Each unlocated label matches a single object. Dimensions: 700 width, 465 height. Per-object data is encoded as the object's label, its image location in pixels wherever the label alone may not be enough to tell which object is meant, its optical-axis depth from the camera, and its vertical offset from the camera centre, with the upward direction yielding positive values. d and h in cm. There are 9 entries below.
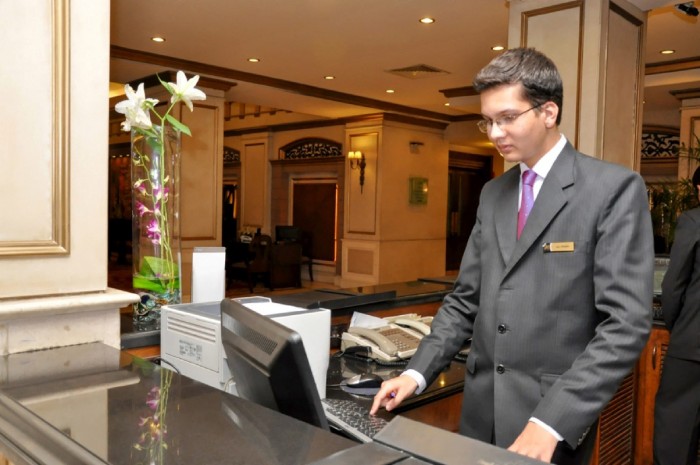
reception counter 86 -37
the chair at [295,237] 1121 -51
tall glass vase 207 -5
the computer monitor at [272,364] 92 -25
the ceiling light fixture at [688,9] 463 +163
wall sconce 1073 +91
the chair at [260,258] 991 -81
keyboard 137 -51
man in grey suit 128 -17
